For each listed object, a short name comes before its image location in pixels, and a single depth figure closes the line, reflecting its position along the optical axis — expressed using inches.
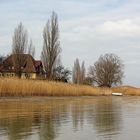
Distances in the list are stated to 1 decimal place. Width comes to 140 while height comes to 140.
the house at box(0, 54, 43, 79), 2094.0
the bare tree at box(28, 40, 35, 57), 2241.4
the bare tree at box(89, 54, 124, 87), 3981.3
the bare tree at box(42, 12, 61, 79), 1977.1
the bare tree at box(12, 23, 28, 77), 2073.1
